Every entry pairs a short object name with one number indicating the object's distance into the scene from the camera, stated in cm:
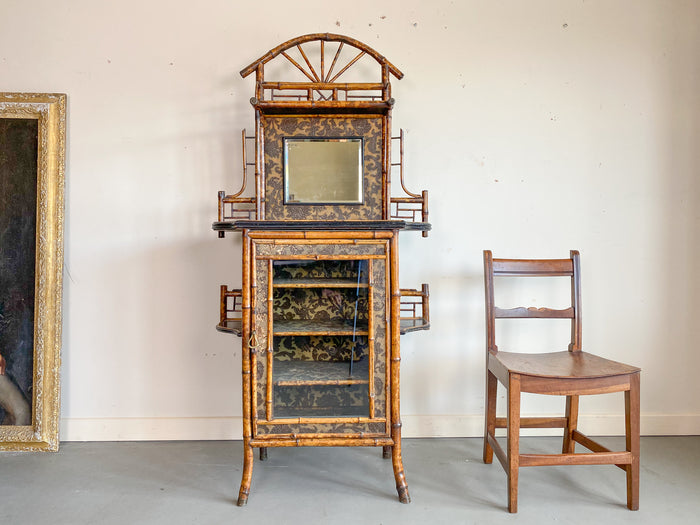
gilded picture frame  226
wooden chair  172
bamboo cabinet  178
